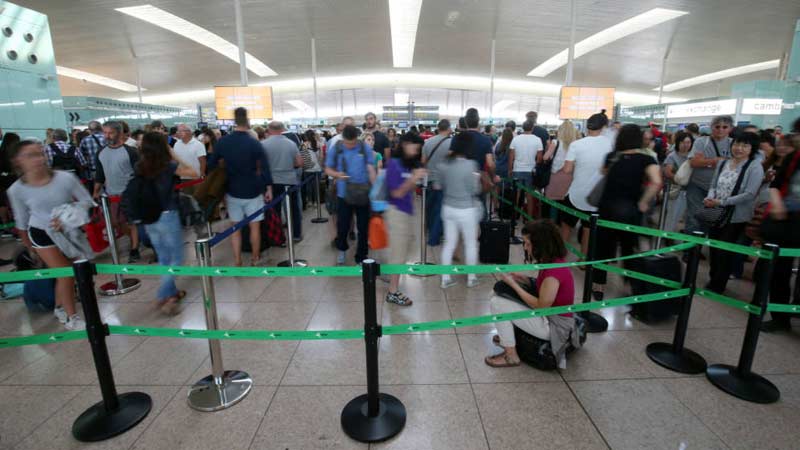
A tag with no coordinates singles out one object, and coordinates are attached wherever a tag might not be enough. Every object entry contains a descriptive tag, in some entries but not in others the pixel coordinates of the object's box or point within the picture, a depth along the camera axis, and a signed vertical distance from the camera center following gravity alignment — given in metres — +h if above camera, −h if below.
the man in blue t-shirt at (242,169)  4.62 -0.37
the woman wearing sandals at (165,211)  3.57 -0.69
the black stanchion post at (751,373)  2.56 -1.67
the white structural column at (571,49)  11.97 +2.67
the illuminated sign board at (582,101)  11.75 +1.02
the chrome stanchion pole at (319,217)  8.22 -1.67
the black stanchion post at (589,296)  3.39 -1.38
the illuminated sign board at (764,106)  14.18 +1.01
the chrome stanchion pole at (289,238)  5.01 -1.31
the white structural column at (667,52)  16.70 +4.28
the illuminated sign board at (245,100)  11.80 +1.13
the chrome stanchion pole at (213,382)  2.50 -1.71
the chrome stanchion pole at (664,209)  6.01 -1.16
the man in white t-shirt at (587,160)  4.41 -0.27
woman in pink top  2.78 -1.07
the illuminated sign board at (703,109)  15.63 +1.14
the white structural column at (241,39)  11.04 +2.80
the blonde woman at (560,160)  5.63 -0.36
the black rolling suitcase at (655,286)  3.47 -1.37
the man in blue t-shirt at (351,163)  4.56 -0.30
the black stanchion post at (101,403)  2.22 -1.69
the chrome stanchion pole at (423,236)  4.98 -1.26
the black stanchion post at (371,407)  2.15 -1.68
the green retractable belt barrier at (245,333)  2.23 -1.12
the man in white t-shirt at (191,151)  6.01 -0.19
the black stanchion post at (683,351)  2.85 -1.69
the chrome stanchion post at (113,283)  4.47 -1.68
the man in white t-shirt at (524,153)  6.55 -0.28
